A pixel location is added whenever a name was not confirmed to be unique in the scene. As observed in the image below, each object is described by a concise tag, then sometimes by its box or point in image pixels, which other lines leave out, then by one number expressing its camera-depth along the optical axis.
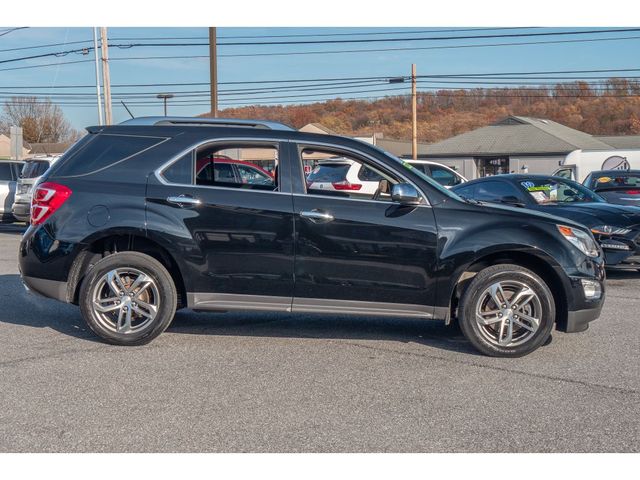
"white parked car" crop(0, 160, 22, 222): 18.20
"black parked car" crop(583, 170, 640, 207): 14.45
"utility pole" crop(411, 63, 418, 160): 39.47
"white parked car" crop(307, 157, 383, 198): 10.89
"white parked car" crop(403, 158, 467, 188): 19.64
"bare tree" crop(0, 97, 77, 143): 91.94
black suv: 6.29
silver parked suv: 17.02
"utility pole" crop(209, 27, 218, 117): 22.81
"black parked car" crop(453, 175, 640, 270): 10.20
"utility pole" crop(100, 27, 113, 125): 31.91
